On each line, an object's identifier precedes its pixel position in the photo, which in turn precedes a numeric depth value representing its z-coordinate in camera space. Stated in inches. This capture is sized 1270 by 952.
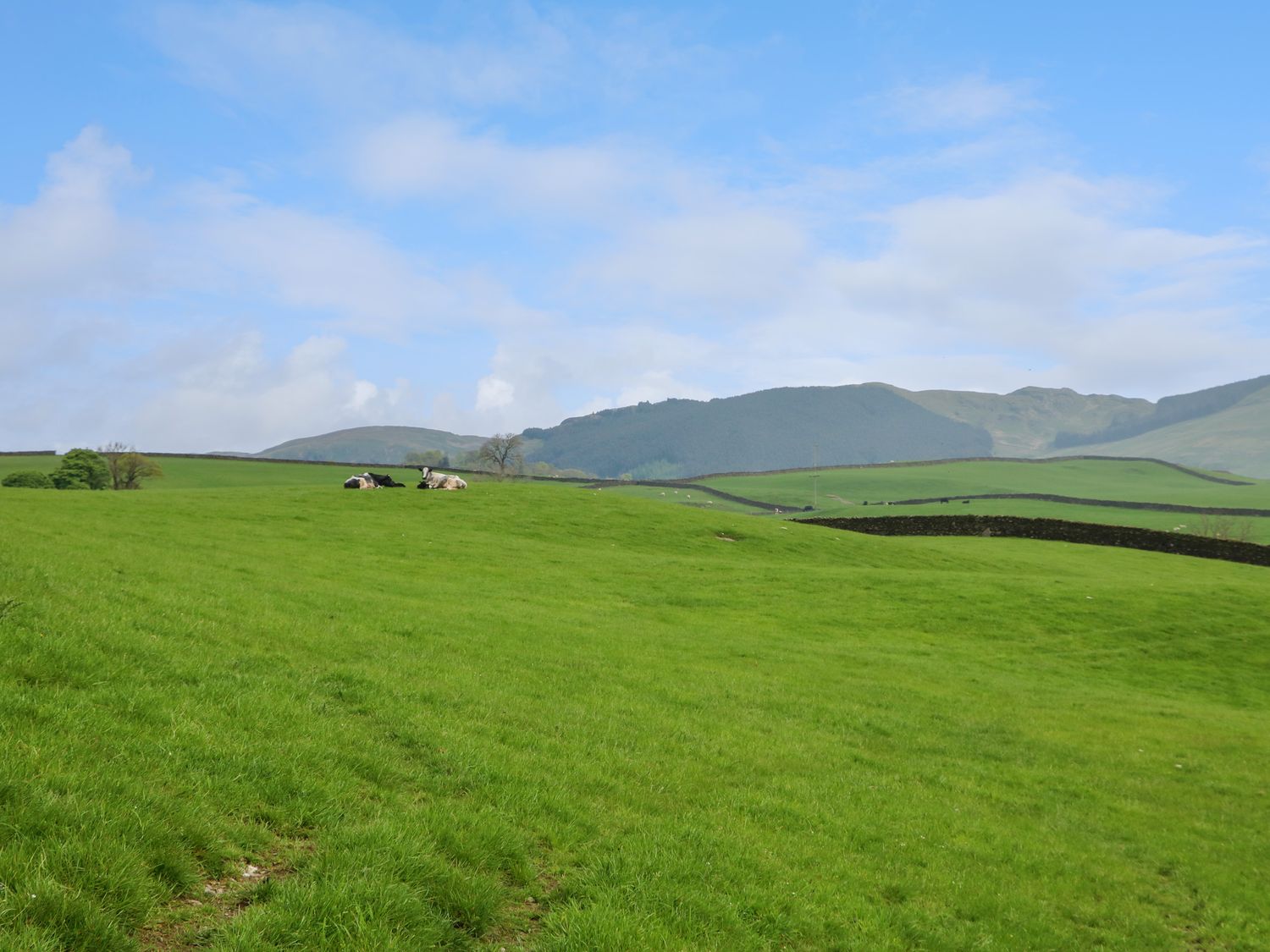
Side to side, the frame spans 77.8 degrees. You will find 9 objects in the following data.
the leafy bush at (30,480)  3144.7
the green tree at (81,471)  3238.2
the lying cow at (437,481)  2341.3
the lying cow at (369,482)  2258.9
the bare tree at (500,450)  5231.3
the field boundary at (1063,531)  2423.7
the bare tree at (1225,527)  4626.0
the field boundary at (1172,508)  5487.2
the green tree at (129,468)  3934.5
